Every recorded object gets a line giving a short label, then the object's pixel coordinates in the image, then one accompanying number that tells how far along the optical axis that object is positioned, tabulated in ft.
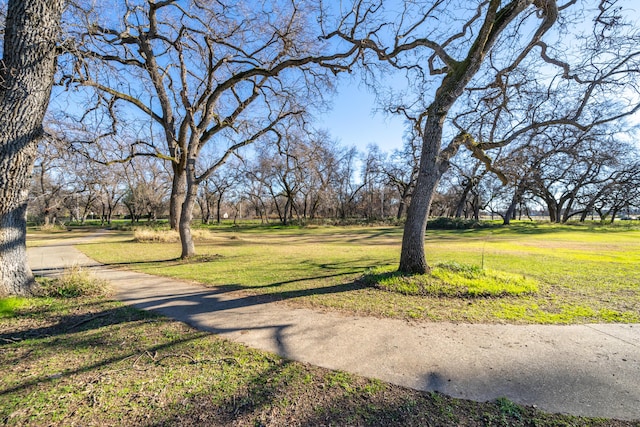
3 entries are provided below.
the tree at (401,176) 129.39
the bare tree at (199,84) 28.30
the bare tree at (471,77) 22.05
